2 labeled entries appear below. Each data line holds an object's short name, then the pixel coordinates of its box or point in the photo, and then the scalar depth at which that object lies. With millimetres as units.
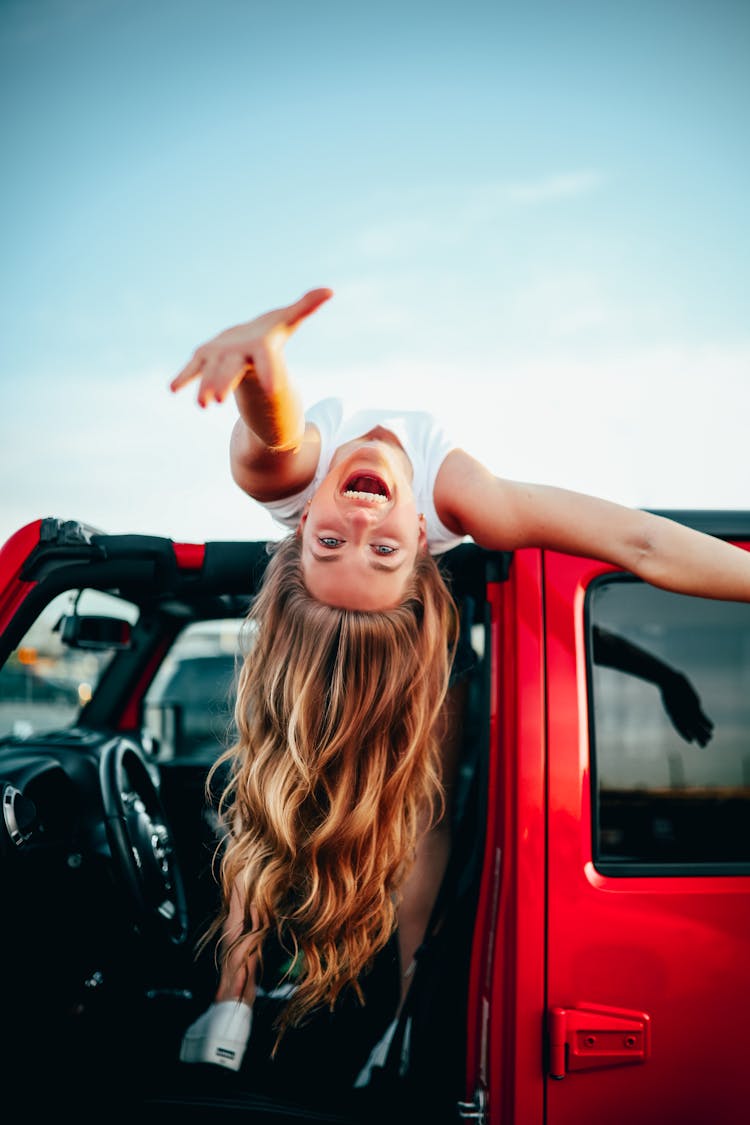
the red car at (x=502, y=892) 1624
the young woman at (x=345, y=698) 1929
